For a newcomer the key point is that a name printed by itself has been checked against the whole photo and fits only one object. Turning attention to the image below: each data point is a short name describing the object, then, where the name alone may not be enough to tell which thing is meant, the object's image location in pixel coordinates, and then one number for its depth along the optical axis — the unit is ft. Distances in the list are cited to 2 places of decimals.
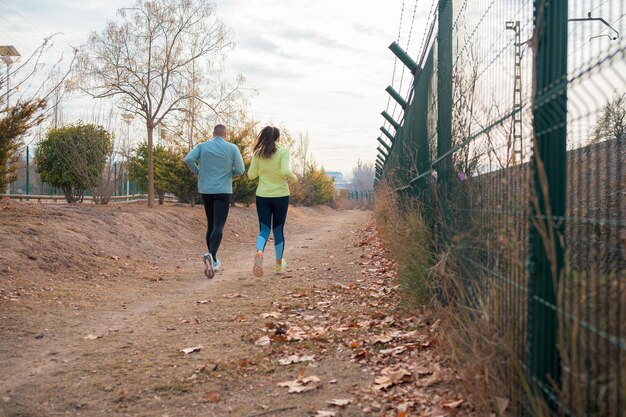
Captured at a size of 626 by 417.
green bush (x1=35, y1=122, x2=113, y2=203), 59.16
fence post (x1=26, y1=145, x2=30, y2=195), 82.89
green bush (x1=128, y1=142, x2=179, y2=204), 68.39
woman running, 26.84
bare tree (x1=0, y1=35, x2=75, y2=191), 30.86
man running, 27.30
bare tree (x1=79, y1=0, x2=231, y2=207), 55.52
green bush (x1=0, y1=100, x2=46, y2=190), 30.83
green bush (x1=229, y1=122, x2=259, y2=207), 74.18
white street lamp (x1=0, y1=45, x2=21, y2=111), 32.60
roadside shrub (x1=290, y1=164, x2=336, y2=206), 124.67
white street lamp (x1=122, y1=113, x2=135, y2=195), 61.31
